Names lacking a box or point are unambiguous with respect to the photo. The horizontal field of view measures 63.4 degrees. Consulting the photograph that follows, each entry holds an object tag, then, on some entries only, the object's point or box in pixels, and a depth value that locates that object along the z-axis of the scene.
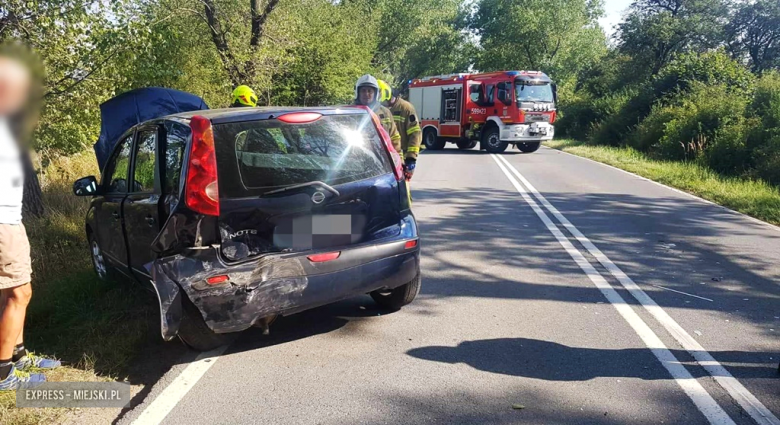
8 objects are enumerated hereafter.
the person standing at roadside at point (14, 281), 2.34
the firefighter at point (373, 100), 6.84
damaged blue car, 3.89
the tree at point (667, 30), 39.06
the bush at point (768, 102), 16.69
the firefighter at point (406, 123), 7.12
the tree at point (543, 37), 47.38
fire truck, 23.64
